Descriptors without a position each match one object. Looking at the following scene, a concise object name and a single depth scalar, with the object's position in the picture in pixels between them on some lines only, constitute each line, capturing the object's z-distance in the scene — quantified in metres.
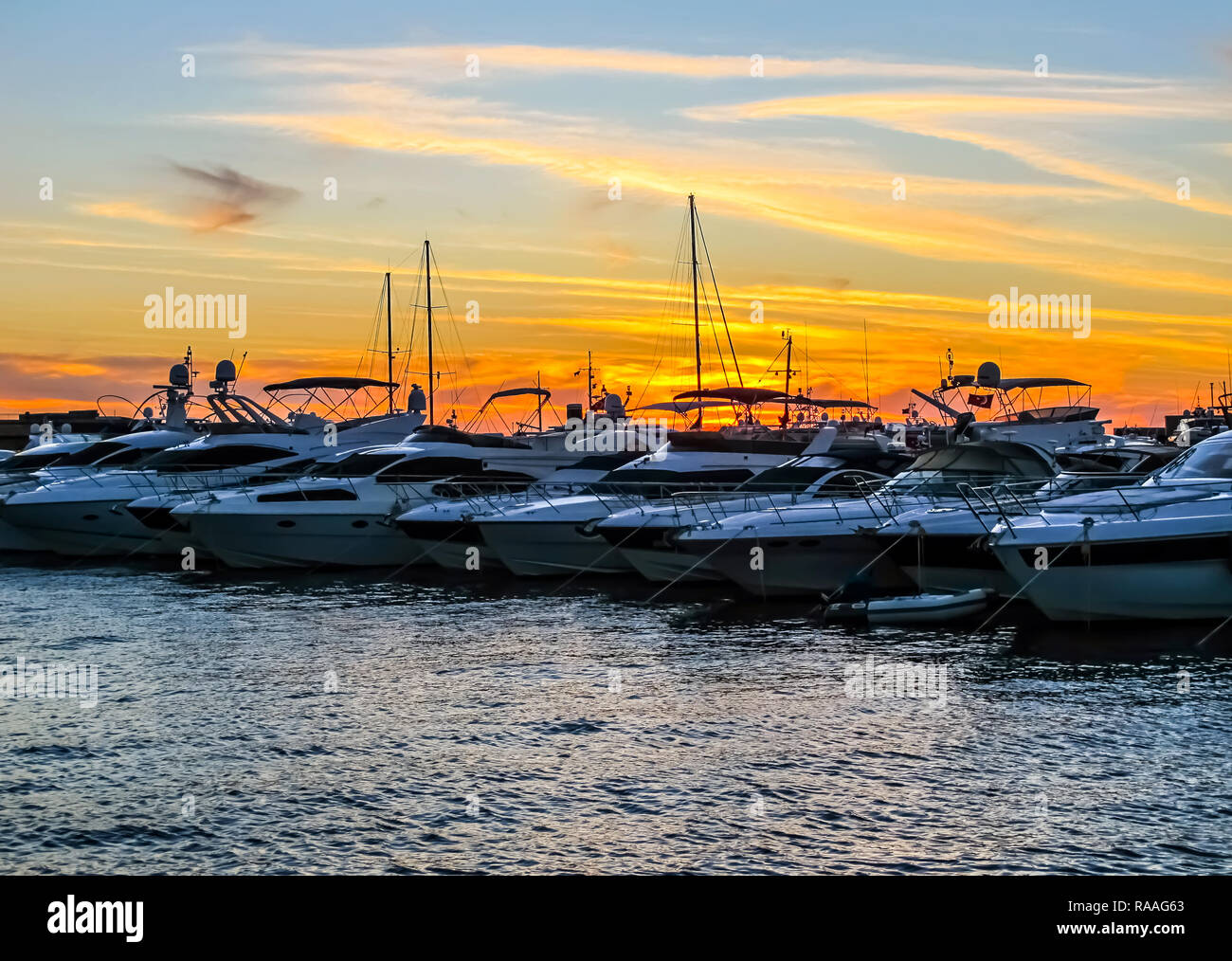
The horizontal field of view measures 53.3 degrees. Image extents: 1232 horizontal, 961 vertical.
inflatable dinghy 20.09
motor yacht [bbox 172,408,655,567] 29.22
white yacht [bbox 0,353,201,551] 34.97
